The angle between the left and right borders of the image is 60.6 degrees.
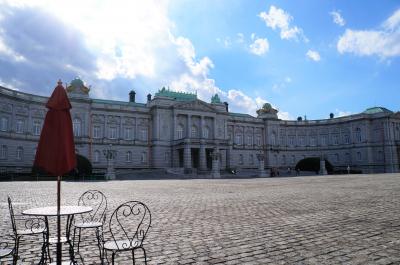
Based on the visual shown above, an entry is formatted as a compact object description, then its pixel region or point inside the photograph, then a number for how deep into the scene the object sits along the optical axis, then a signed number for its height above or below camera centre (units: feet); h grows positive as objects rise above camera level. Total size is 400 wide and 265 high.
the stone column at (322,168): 227.08 -1.50
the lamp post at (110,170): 163.96 -0.48
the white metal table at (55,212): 19.13 -2.47
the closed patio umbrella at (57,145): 18.44 +1.33
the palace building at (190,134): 193.06 +24.53
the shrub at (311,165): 250.37 +0.75
